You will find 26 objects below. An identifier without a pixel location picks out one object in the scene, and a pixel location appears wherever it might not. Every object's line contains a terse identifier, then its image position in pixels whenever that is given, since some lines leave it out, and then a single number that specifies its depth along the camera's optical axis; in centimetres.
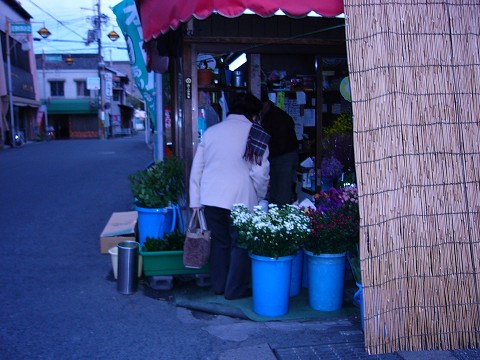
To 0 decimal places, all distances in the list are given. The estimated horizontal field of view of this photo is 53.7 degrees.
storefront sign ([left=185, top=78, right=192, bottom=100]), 565
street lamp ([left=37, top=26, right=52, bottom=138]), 4550
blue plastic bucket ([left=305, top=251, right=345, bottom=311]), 446
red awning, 404
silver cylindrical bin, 508
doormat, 451
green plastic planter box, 514
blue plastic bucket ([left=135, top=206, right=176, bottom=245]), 595
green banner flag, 712
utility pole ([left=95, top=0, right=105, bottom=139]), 4516
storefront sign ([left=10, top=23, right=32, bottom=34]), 2756
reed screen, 358
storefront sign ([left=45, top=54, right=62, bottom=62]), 3618
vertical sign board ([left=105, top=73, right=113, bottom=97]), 4775
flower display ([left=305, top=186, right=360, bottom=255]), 433
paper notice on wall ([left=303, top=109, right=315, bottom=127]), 772
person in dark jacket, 641
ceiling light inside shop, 696
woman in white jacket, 469
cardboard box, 655
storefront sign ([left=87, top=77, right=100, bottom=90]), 4603
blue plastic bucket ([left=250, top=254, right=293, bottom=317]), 432
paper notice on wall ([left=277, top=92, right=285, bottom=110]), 751
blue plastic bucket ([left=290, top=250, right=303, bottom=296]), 502
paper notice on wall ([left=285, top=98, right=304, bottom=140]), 768
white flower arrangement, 420
